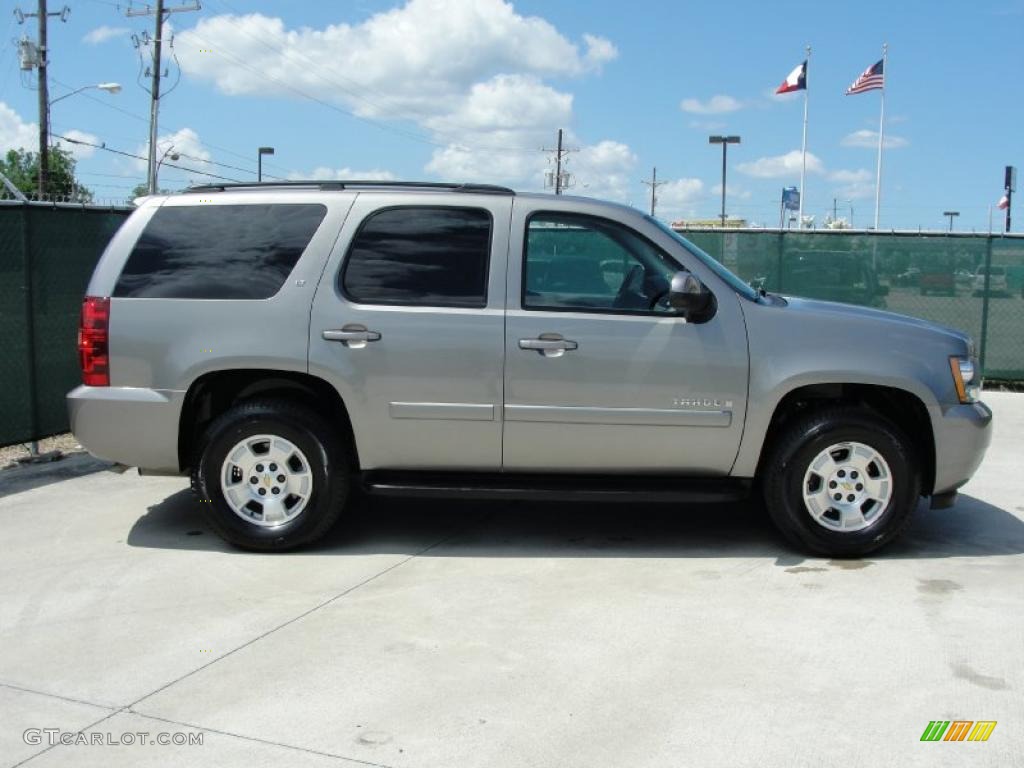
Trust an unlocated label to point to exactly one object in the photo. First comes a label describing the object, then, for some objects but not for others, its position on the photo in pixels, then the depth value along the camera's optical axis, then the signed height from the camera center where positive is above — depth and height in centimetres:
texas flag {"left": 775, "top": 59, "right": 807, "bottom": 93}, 3391 +729
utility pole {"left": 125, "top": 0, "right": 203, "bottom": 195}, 3217 +703
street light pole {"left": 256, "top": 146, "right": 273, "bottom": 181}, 4657 +608
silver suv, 529 -44
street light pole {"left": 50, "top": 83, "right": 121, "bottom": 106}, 3302 +625
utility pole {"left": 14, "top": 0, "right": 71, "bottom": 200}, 3266 +602
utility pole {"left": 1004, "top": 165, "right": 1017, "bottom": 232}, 2484 +300
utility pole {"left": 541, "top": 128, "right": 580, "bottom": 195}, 6444 +761
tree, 5497 +599
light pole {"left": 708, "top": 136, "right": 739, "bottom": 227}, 3397 +522
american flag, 3028 +654
